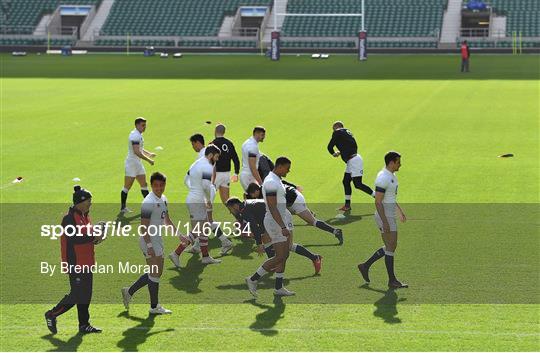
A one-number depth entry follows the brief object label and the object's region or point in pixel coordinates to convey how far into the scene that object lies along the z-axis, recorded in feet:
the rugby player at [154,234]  47.88
